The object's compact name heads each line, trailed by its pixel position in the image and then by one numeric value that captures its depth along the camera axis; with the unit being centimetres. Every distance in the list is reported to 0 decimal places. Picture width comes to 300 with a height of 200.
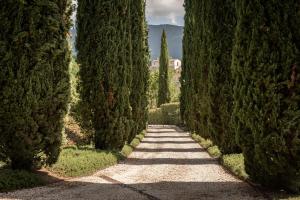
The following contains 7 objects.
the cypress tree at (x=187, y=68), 3800
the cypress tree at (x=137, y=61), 2920
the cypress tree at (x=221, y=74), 1808
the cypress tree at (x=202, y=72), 2220
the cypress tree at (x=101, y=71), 1922
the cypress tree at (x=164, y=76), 7388
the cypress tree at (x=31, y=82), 1180
